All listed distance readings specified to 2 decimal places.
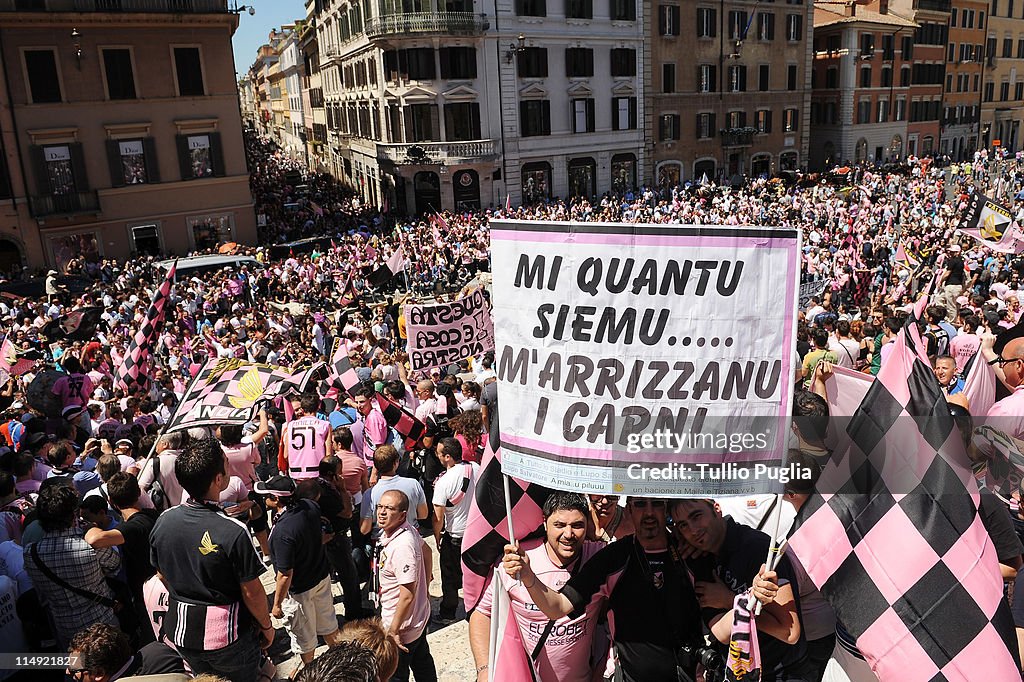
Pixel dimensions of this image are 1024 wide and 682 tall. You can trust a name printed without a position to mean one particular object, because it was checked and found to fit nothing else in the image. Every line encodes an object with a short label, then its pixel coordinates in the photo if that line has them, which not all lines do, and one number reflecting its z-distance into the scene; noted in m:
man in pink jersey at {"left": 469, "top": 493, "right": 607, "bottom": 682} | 3.50
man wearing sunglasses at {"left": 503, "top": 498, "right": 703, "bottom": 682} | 3.35
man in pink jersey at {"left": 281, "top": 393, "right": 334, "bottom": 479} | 5.05
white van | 24.12
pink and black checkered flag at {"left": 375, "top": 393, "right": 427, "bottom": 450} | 6.78
